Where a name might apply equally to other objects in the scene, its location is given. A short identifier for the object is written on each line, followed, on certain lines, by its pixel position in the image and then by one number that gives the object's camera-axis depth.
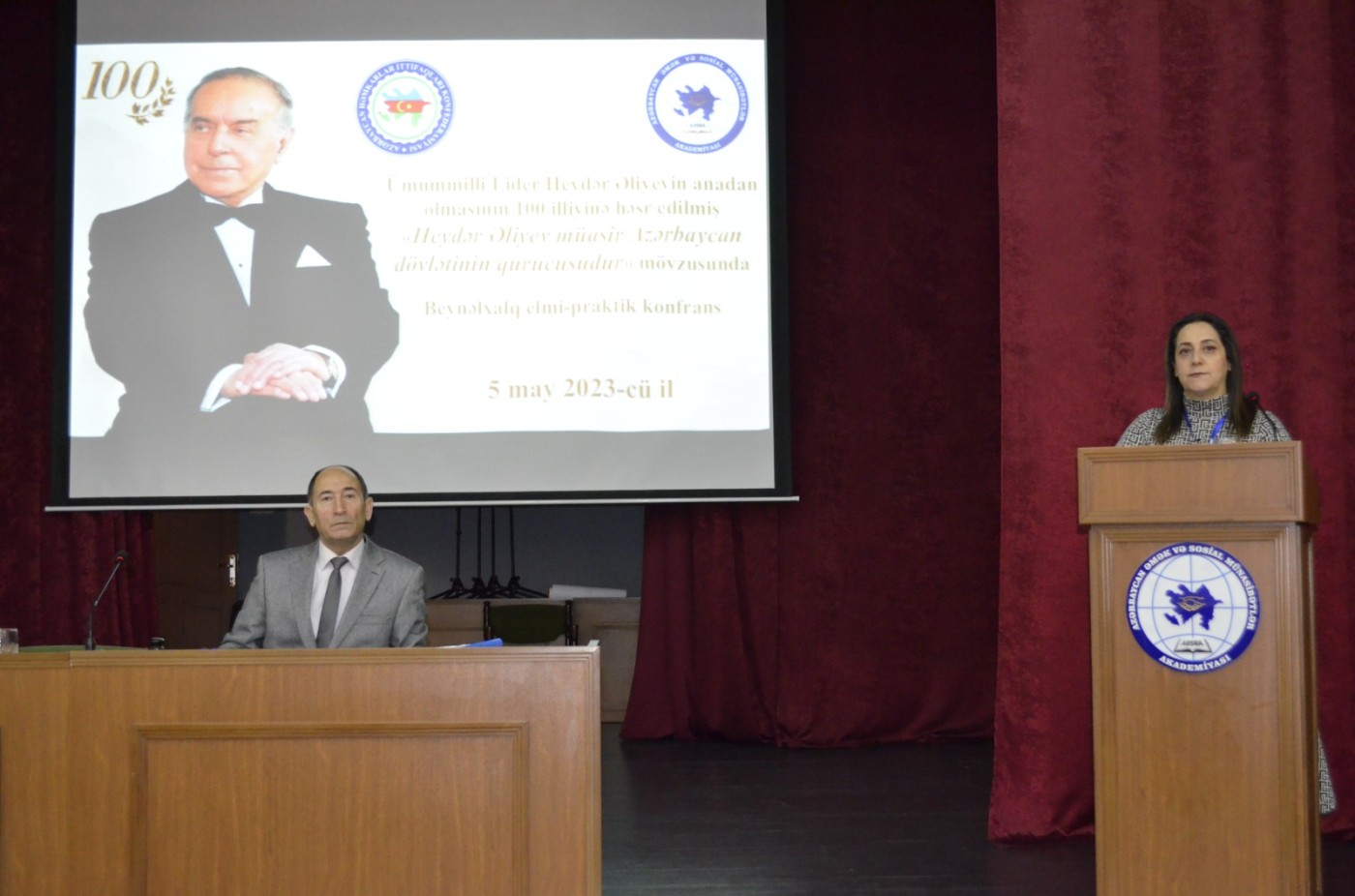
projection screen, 4.86
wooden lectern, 2.41
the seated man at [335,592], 3.45
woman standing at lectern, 3.06
